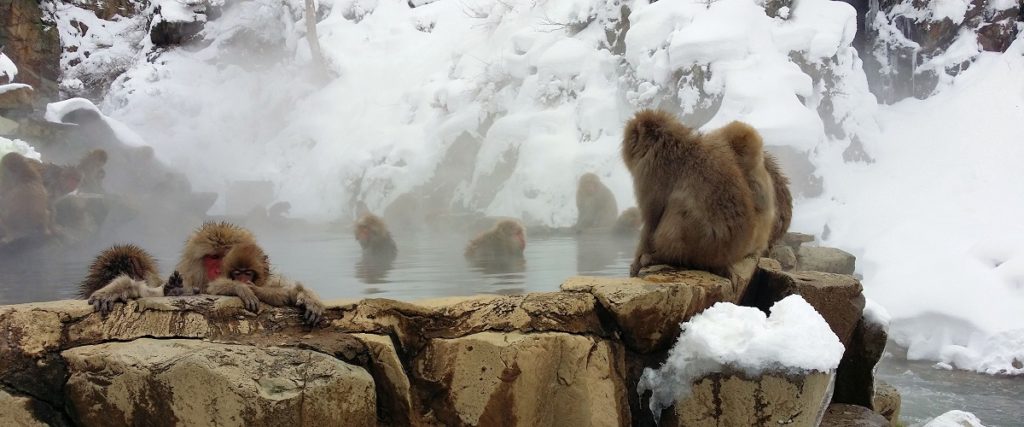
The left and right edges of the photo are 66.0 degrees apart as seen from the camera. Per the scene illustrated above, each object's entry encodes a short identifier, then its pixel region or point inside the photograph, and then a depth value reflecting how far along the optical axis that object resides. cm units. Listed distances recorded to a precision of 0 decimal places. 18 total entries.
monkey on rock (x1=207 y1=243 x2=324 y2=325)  251
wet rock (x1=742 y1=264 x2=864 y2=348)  355
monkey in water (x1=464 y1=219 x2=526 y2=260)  587
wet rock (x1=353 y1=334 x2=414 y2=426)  252
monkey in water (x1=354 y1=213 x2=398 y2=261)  657
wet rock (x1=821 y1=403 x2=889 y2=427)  346
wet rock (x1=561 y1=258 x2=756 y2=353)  285
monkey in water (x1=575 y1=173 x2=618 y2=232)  796
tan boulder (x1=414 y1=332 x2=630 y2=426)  262
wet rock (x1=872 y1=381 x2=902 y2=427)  412
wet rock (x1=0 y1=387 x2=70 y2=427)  213
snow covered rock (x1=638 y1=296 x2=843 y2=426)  270
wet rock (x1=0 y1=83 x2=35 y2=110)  943
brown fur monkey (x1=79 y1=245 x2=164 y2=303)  284
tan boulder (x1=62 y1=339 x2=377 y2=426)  215
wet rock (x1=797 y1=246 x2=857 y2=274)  548
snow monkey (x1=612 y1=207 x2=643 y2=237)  704
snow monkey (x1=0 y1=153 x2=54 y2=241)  733
